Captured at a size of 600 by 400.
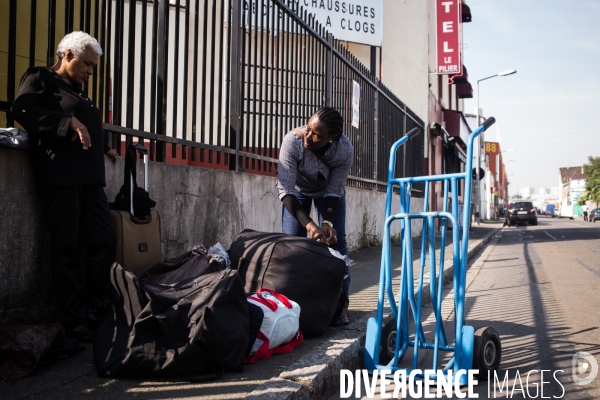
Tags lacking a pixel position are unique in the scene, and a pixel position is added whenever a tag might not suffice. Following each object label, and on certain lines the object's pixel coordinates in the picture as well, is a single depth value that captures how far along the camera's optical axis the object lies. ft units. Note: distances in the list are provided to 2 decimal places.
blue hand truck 11.00
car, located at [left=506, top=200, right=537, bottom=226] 118.11
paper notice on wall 34.38
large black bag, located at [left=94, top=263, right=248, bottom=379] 9.65
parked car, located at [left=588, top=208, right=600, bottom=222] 176.04
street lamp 103.24
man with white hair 11.46
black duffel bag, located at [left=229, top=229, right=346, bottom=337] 12.87
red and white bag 11.30
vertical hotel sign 70.13
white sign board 57.21
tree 236.02
